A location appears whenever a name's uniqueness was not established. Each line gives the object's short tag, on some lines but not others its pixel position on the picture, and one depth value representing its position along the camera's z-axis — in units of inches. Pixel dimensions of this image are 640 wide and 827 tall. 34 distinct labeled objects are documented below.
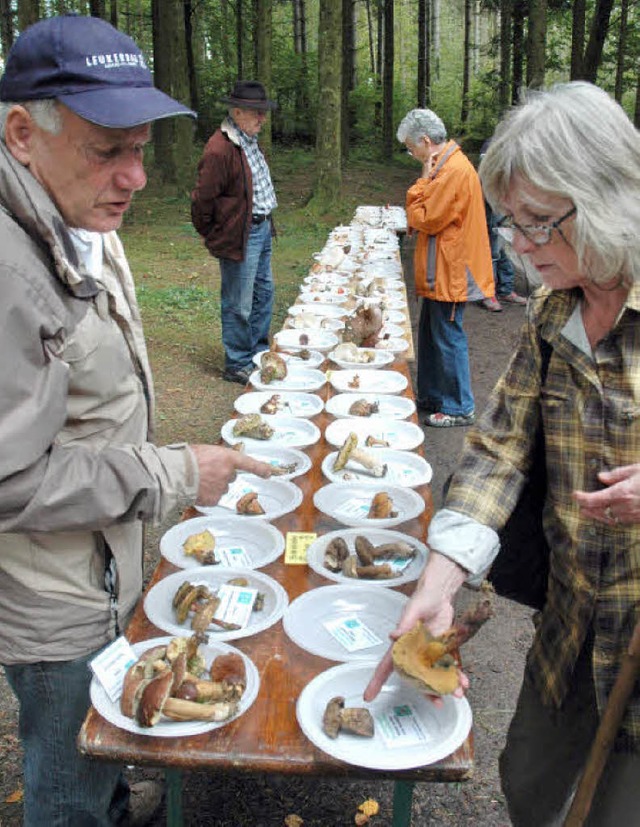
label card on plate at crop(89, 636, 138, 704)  67.0
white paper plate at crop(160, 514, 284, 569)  91.1
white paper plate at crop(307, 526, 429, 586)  86.7
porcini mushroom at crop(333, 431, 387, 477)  115.8
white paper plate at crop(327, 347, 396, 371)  169.9
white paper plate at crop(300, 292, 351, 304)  233.0
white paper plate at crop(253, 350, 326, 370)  170.1
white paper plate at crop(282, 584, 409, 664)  77.1
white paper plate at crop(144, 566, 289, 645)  76.7
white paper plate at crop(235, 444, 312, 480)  119.8
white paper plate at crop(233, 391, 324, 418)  142.7
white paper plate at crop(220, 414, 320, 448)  126.7
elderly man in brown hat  243.6
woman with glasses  61.2
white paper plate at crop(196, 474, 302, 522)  102.4
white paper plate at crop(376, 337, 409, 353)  182.3
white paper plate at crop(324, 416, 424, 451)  129.4
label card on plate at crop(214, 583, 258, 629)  78.9
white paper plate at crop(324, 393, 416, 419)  143.5
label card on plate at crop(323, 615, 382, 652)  77.1
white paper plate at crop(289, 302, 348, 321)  218.4
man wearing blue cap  59.1
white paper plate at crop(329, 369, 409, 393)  156.6
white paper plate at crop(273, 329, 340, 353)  186.0
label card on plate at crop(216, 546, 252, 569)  91.3
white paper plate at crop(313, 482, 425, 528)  100.6
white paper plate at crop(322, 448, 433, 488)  114.7
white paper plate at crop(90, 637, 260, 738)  63.0
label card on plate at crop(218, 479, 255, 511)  104.4
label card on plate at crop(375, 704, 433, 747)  64.5
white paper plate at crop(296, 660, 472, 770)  61.8
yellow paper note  92.0
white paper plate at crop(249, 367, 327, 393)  154.5
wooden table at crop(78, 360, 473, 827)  62.2
